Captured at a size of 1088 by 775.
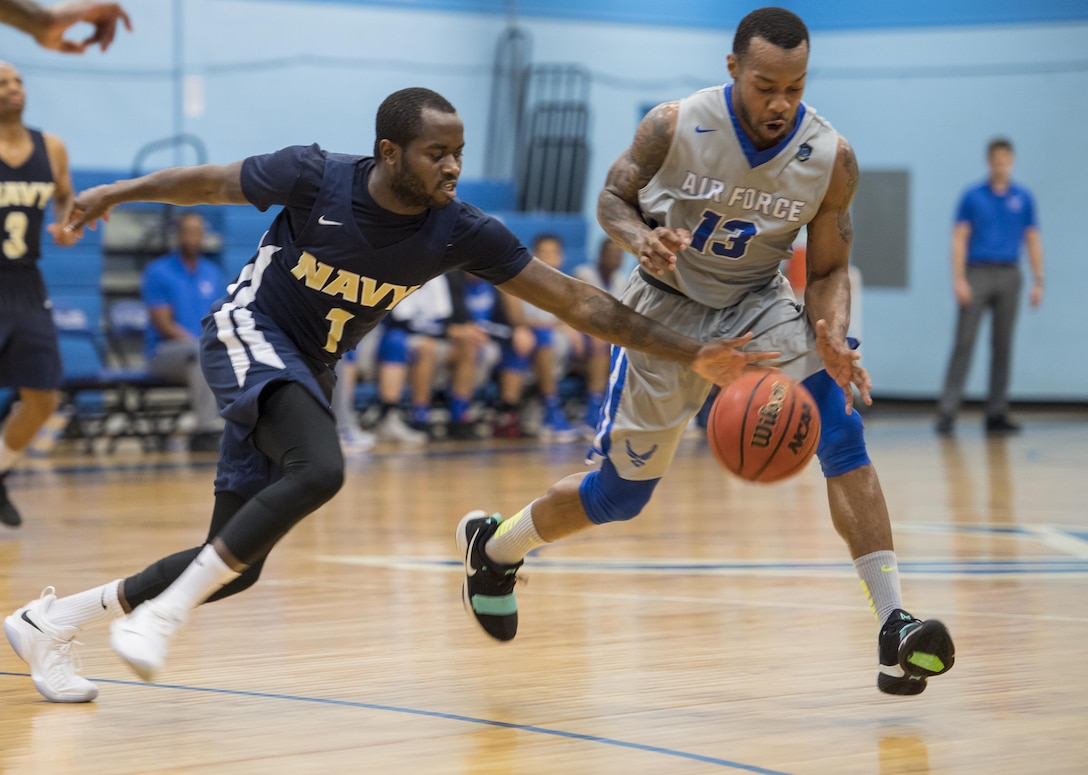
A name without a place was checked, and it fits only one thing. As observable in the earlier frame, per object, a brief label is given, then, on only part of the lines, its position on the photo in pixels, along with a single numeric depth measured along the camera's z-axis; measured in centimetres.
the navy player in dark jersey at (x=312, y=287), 747
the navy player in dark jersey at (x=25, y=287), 1405
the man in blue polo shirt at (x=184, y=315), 2108
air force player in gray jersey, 787
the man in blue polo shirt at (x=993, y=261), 2483
